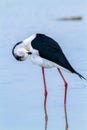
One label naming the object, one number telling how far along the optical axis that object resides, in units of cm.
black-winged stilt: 1355
